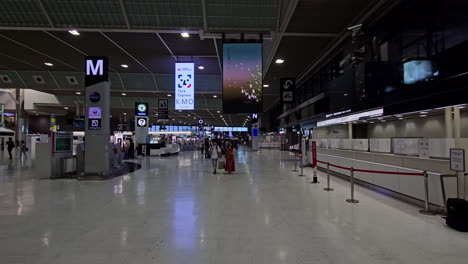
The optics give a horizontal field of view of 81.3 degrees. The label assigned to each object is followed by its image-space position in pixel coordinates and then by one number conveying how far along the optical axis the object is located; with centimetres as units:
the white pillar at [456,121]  655
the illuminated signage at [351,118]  1009
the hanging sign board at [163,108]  2192
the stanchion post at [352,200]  691
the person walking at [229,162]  1323
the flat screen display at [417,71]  778
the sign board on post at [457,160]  519
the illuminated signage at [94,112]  1120
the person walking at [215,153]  1366
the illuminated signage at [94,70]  1128
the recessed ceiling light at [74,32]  963
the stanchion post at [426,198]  588
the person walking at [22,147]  2243
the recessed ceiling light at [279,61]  1366
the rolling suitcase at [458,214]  467
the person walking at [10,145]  2260
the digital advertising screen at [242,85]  870
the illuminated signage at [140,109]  2330
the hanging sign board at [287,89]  1519
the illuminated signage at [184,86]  1349
